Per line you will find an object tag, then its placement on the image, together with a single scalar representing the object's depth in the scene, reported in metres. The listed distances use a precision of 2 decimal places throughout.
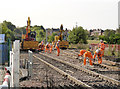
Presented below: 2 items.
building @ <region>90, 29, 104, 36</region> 142.62
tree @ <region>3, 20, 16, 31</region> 90.53
